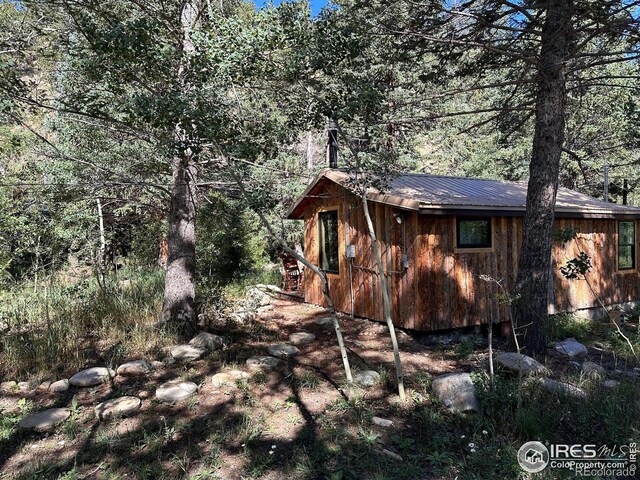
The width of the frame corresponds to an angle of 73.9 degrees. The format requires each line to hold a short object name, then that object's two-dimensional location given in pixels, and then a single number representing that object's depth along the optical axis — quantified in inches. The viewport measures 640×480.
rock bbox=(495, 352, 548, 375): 171.2
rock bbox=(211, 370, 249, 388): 174.7
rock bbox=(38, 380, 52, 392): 172.5
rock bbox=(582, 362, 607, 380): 177.1
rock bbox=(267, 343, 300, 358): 213.8
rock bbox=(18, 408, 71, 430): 142.9
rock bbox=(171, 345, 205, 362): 201.0
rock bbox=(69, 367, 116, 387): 172.9
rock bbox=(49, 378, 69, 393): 170.9
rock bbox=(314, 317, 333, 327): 285.6
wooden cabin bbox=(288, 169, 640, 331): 259.8
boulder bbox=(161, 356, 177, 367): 196.3
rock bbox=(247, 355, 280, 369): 195.0
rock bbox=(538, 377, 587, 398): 150.0
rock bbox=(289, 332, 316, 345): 241.1
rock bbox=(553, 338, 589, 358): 231.3
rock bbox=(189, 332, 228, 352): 213.9
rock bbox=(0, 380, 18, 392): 171.5
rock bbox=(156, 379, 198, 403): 160.6
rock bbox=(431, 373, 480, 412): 147.6
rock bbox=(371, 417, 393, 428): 143.3
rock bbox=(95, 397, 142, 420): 148.3
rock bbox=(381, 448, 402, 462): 123.8
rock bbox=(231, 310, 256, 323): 275.4
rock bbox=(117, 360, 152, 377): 183.5
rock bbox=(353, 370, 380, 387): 176.9
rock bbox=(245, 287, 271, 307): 305.4
